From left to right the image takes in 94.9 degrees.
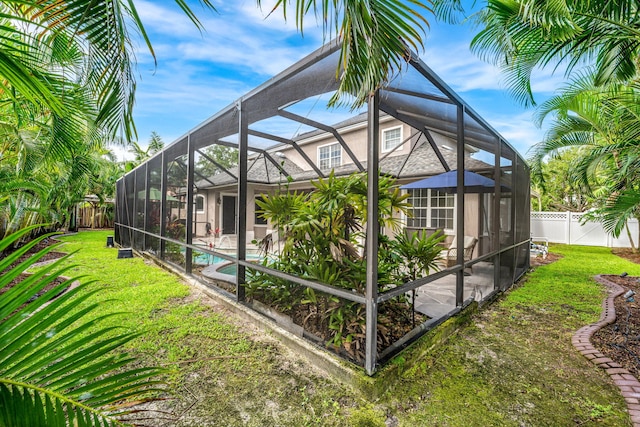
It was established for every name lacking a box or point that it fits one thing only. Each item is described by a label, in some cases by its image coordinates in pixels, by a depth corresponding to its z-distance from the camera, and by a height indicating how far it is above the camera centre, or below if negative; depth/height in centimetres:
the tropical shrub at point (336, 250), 302 -42
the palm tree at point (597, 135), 406 +170
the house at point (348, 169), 514 +96
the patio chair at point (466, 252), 498 -64
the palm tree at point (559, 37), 296 +225
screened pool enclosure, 297 +8
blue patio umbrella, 481 +63
